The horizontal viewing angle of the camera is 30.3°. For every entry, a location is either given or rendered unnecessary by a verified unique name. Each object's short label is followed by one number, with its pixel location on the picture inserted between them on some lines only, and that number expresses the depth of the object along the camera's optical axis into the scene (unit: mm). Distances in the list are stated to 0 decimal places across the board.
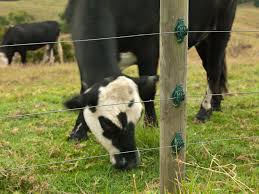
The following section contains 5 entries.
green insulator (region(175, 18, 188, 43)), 3148
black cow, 20509
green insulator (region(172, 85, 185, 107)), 3258
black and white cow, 4934
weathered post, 3156
